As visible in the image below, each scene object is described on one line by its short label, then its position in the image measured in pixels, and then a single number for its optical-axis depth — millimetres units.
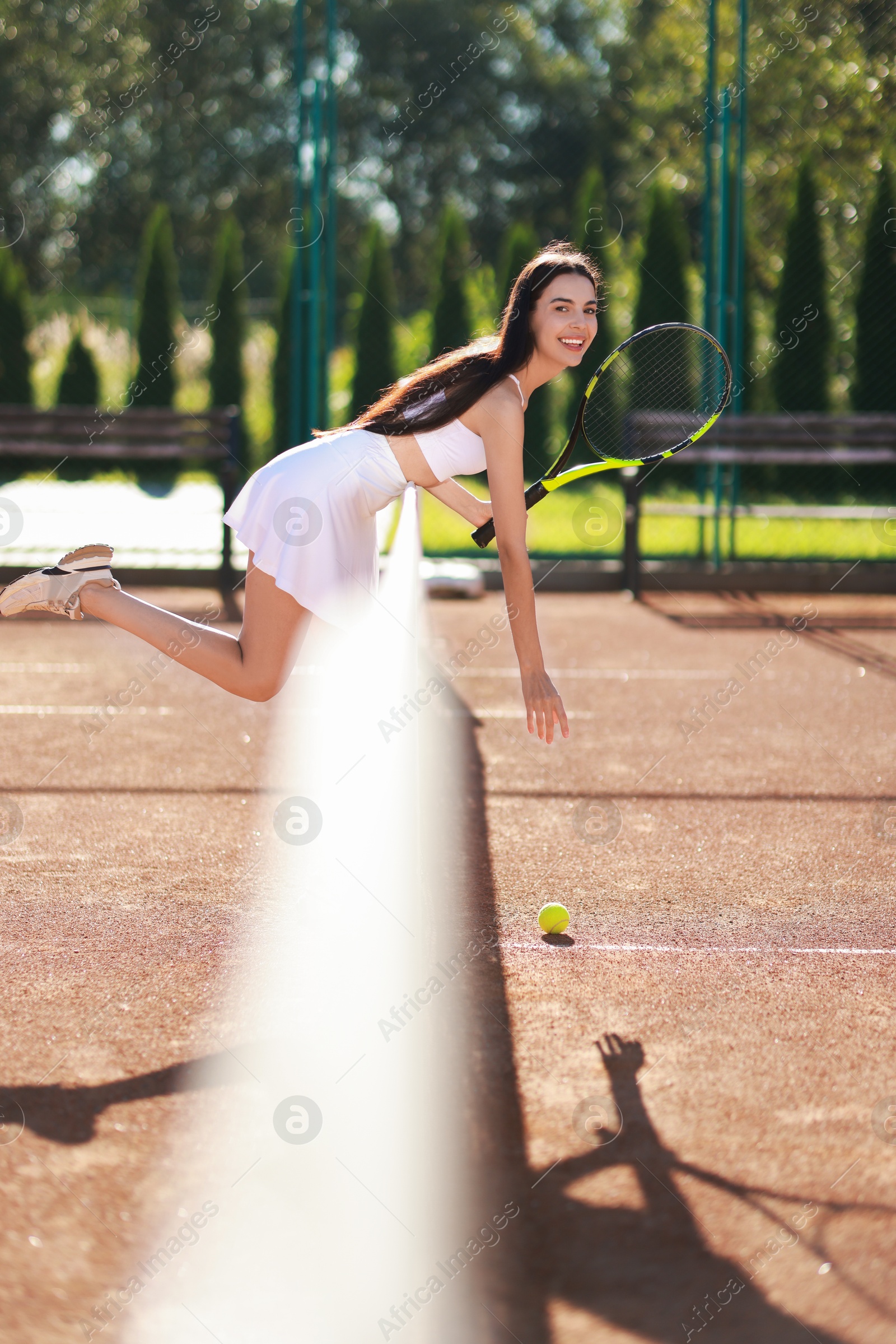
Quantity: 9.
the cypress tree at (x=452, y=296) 16391
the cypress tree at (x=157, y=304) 18016
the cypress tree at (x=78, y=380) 19453
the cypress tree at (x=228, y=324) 17234
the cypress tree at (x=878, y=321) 15609
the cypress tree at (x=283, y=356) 16547
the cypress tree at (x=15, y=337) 18266
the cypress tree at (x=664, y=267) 15875
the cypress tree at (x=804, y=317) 15852
